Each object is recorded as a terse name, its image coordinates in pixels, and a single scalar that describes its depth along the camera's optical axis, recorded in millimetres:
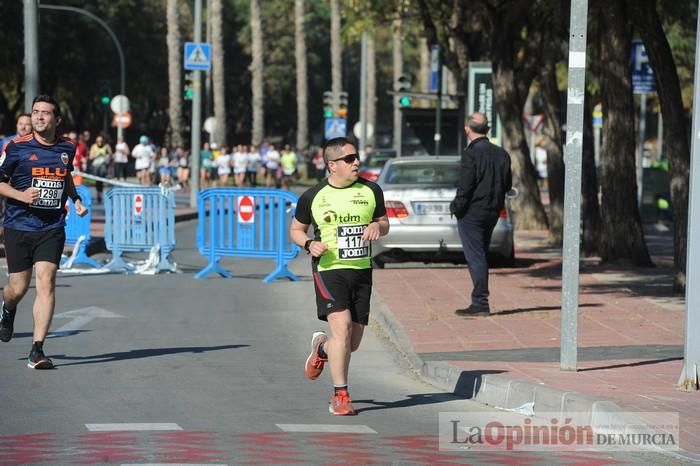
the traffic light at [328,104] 59625
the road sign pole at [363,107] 64250
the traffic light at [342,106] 60719
